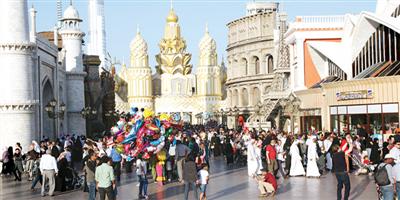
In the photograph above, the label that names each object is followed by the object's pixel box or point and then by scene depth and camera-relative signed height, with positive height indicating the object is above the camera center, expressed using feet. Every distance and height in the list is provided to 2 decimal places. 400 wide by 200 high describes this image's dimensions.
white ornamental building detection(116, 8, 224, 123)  319.88 +10.45
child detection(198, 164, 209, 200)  55.72 -5.39
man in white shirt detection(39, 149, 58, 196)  64.08 -4.96
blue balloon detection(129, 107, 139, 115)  74.18 -0.06
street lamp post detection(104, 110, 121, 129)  197.64 -1.95
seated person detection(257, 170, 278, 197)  59.47 -6.41
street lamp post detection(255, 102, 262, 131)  170.01 -1.07
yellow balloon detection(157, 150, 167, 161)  75.00 -4.81
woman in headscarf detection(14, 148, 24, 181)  83.56 -5.92
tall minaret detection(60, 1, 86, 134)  158.61 +9.52
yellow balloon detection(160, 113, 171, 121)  79.60 -0.91
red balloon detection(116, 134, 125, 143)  71.16 -2.77
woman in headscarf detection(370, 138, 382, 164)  75.77 -5.15
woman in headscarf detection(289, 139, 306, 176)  77.36 -6.06
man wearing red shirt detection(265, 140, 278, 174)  71.31 -4.99
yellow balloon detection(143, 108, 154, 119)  73.08 -0.45
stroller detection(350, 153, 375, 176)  78.02 -6.77
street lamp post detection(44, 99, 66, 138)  104.12 +0.34
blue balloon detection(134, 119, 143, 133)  71.10 -1.49
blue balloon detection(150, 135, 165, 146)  71.83 -3.26
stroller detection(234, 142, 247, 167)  101.82 -6.87
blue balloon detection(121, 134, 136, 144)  70.64 -2.86
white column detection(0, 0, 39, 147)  94.12 +5.00
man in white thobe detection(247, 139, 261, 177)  77.77 -5.56
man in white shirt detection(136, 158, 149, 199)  60.92 -5.95
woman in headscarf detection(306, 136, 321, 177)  76.07 -5.87
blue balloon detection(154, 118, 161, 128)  73.98 -1.35
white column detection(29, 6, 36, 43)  111.62 +14.01
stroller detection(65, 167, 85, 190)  69.05 -6.79
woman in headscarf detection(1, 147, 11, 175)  86.94 -6.04
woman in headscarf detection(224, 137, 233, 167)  101.96 -6.33
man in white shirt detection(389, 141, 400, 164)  53.85 -3.62
